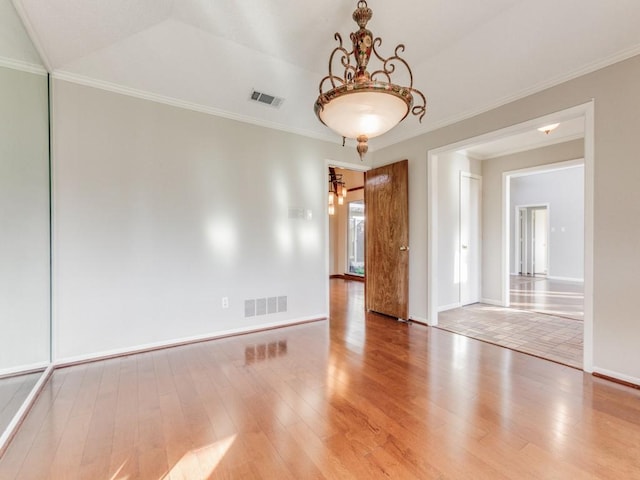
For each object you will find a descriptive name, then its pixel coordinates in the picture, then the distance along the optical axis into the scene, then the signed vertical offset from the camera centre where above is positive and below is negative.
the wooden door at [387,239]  4.24 -0.03
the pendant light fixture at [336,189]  6.57 +1.22
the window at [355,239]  8.23 -0.05
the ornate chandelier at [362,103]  1.54 +0.74
